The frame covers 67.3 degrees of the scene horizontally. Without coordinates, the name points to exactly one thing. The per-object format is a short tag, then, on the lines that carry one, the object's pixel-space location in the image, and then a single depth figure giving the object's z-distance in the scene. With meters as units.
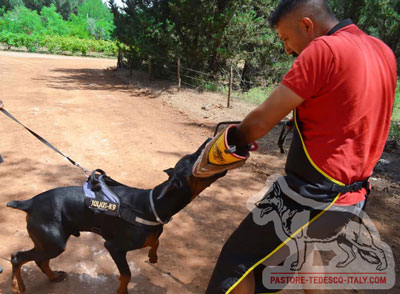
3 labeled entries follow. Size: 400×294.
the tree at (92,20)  56.28
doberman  2.36
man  1.37
